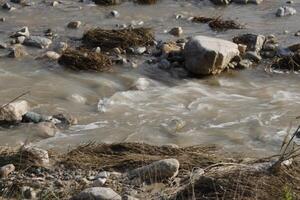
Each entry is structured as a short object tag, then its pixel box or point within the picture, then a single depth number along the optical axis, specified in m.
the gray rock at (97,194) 7.32
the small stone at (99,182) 8.09
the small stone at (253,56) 14.36
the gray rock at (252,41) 14.91
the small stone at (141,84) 12.83
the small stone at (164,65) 13.83
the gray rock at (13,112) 10.79
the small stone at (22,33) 15.65
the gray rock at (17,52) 14.40
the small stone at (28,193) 7.64
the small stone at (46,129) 10.45
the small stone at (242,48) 14.48
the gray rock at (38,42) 15.14
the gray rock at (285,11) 18.08
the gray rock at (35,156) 8.66
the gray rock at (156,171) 8.24
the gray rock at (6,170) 8.26
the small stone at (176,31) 16.24
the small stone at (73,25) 16.71
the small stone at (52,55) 14.30
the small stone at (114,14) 17.92
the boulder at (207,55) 13.29
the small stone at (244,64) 14.00
